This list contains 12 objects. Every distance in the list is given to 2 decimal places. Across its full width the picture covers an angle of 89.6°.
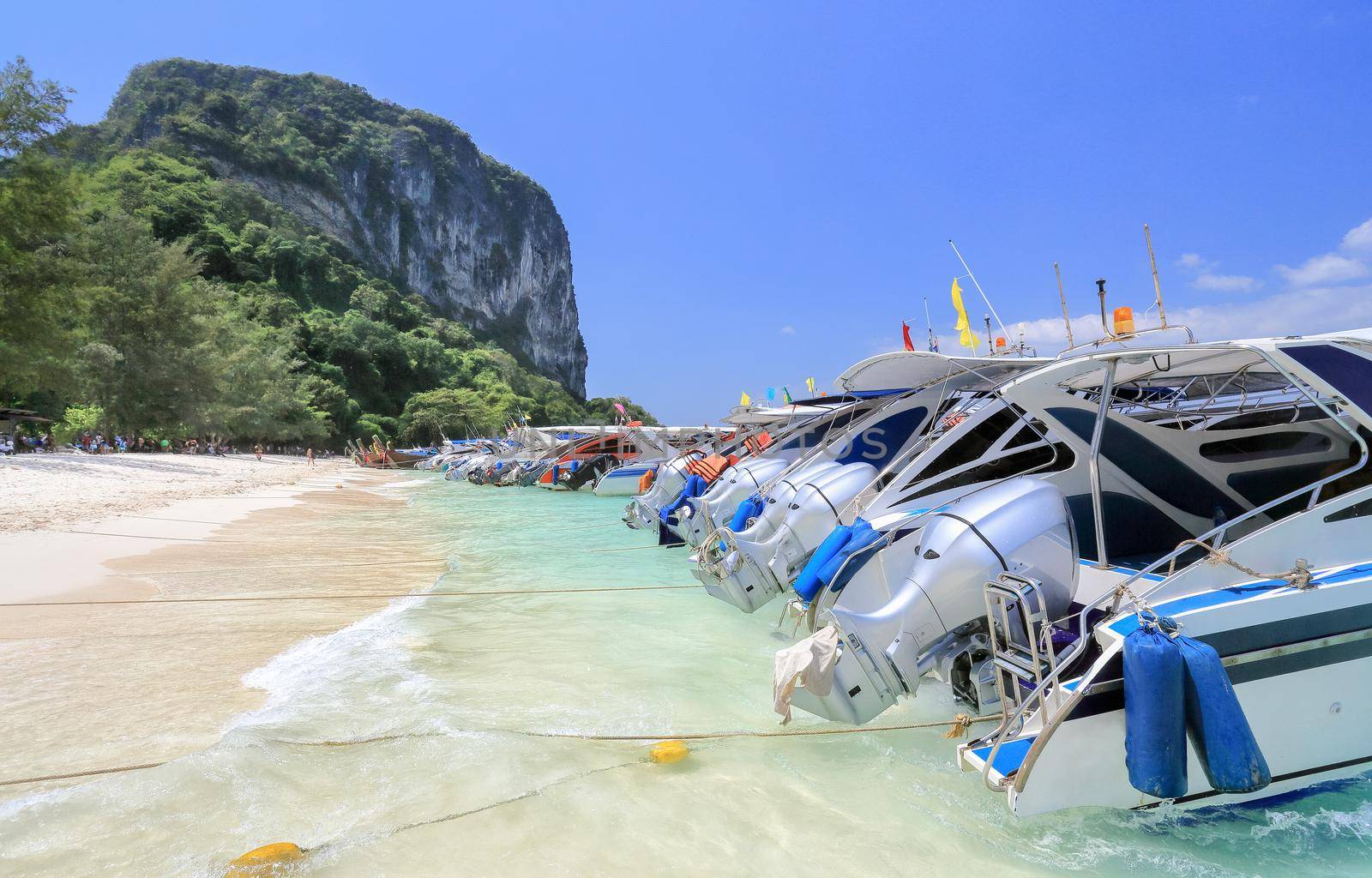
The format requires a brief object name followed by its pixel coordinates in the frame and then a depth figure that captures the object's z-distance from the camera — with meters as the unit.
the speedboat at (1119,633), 3.11
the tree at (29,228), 22.14
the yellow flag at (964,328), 10.44
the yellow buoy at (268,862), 3.08
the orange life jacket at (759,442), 13.22
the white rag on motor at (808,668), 4.02
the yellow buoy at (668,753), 4.44
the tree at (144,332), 31.47
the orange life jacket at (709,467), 12.81
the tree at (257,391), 40.59
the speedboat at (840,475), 6.63
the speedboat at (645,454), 26.81
